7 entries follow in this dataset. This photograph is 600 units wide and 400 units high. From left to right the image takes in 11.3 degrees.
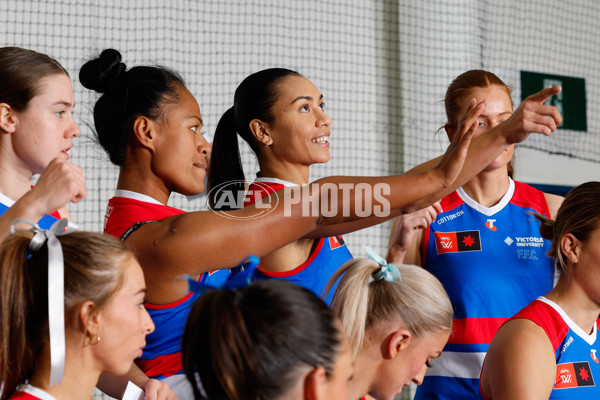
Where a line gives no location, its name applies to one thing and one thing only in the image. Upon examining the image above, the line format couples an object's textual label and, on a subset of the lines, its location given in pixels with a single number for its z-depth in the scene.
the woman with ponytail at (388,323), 5.86
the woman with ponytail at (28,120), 5.95
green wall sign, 10.17
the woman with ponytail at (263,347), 5.19
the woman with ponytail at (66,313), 5.65
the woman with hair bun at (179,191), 5.79
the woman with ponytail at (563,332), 5.90
